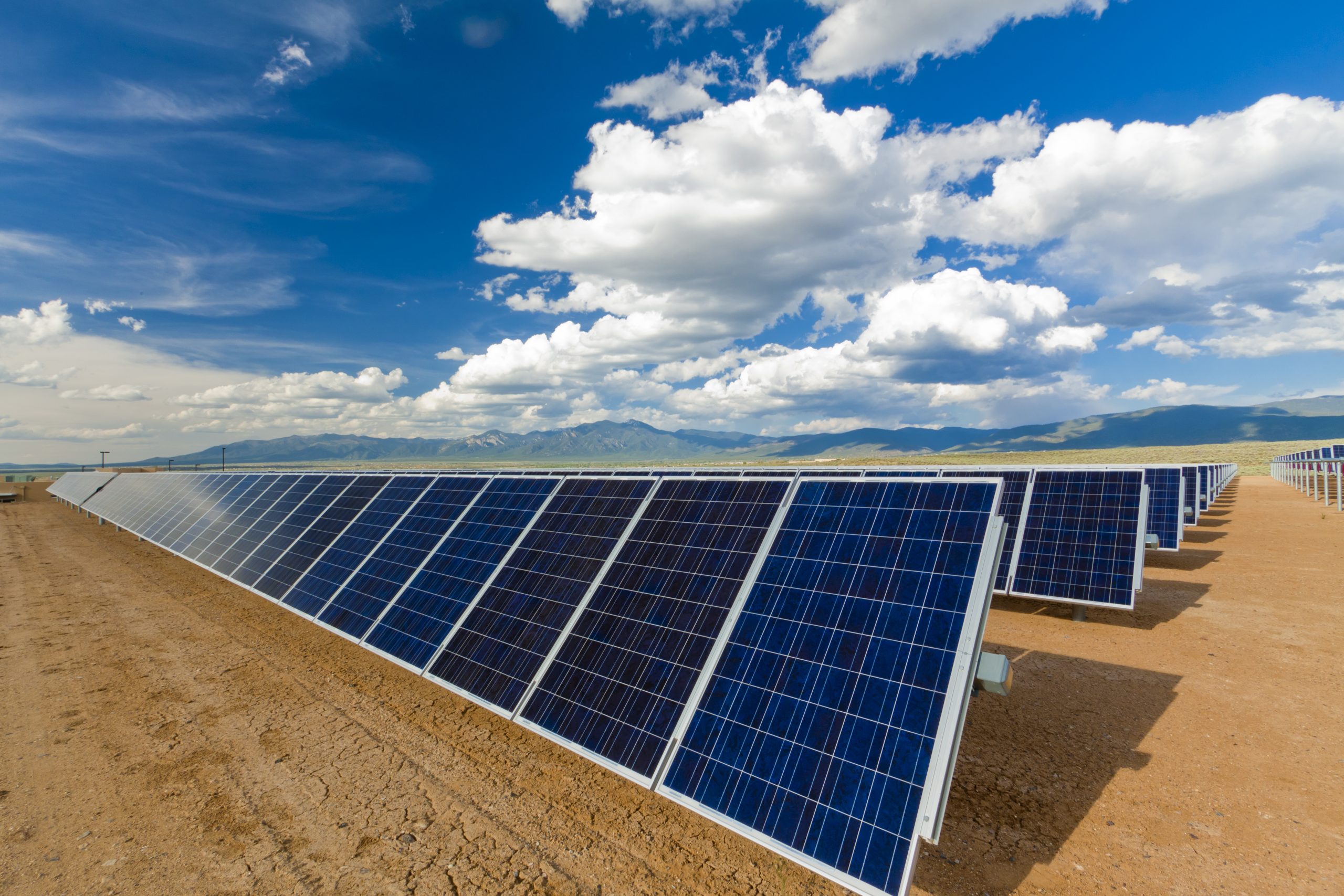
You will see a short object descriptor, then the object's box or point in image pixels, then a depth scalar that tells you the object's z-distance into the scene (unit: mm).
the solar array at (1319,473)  38375
